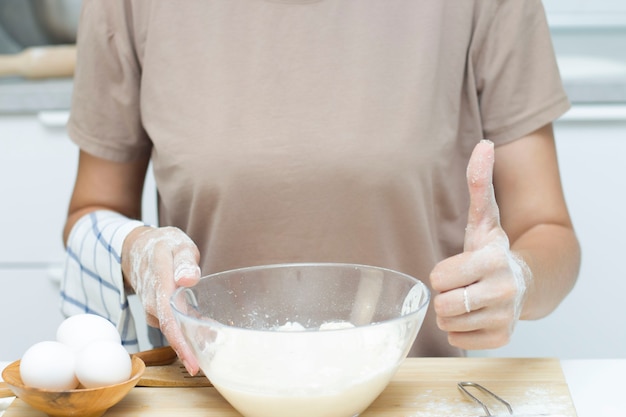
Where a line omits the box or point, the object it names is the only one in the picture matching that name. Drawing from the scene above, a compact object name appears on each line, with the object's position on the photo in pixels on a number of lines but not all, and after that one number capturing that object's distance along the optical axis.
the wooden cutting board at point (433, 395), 0.75
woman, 1.01
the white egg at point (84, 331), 0.78
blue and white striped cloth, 0.98
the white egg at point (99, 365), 0.72
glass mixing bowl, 0.67
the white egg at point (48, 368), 0.71
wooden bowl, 0.70
